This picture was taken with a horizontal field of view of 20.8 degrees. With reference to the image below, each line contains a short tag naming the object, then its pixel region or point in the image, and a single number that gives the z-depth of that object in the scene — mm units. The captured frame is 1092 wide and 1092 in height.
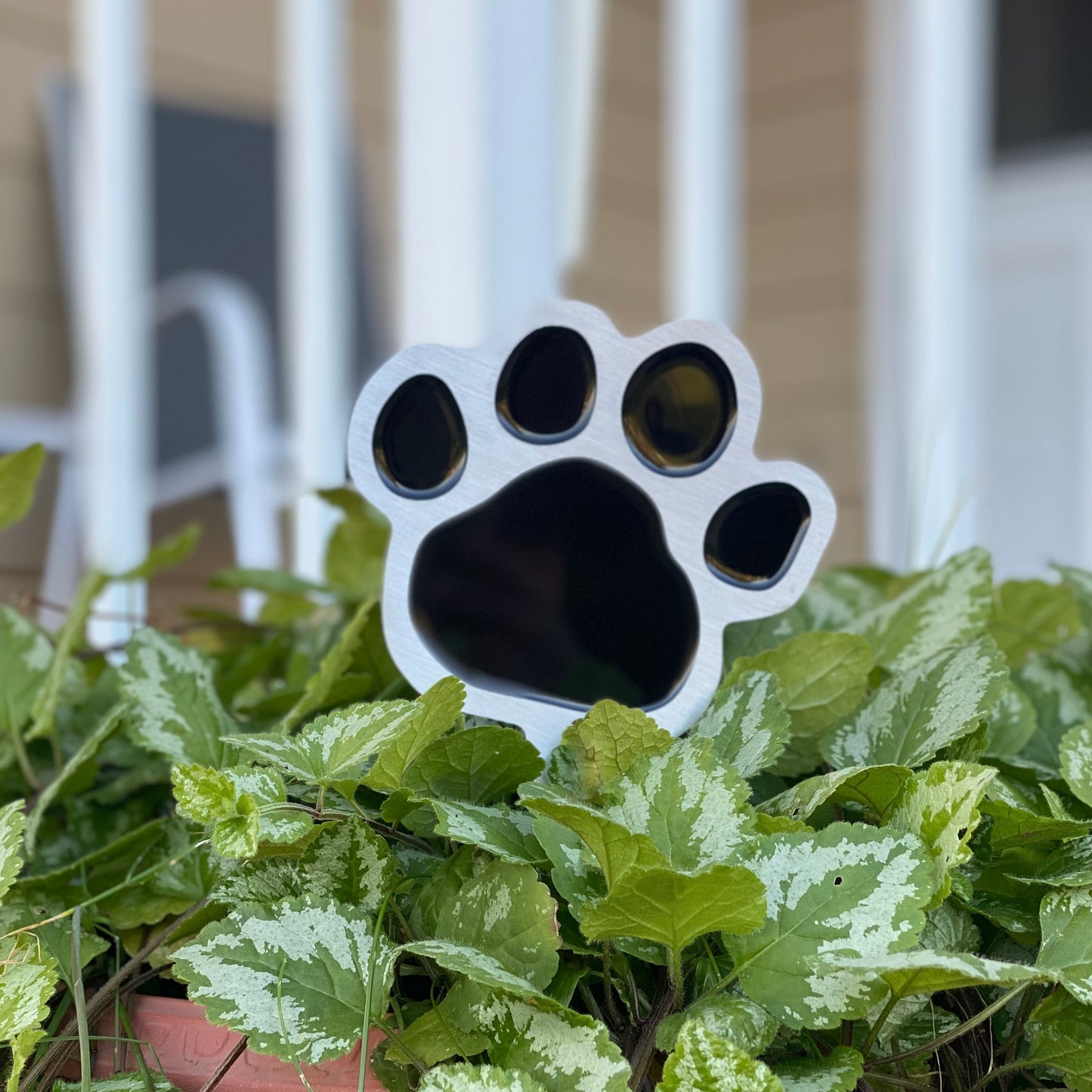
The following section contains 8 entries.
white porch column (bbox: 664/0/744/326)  1517
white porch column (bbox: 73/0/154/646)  1630
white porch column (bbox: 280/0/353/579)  1559
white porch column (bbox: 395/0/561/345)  1191
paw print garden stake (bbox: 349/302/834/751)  675
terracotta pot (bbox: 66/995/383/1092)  608
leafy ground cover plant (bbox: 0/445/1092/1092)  587
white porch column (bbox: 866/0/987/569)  1539
